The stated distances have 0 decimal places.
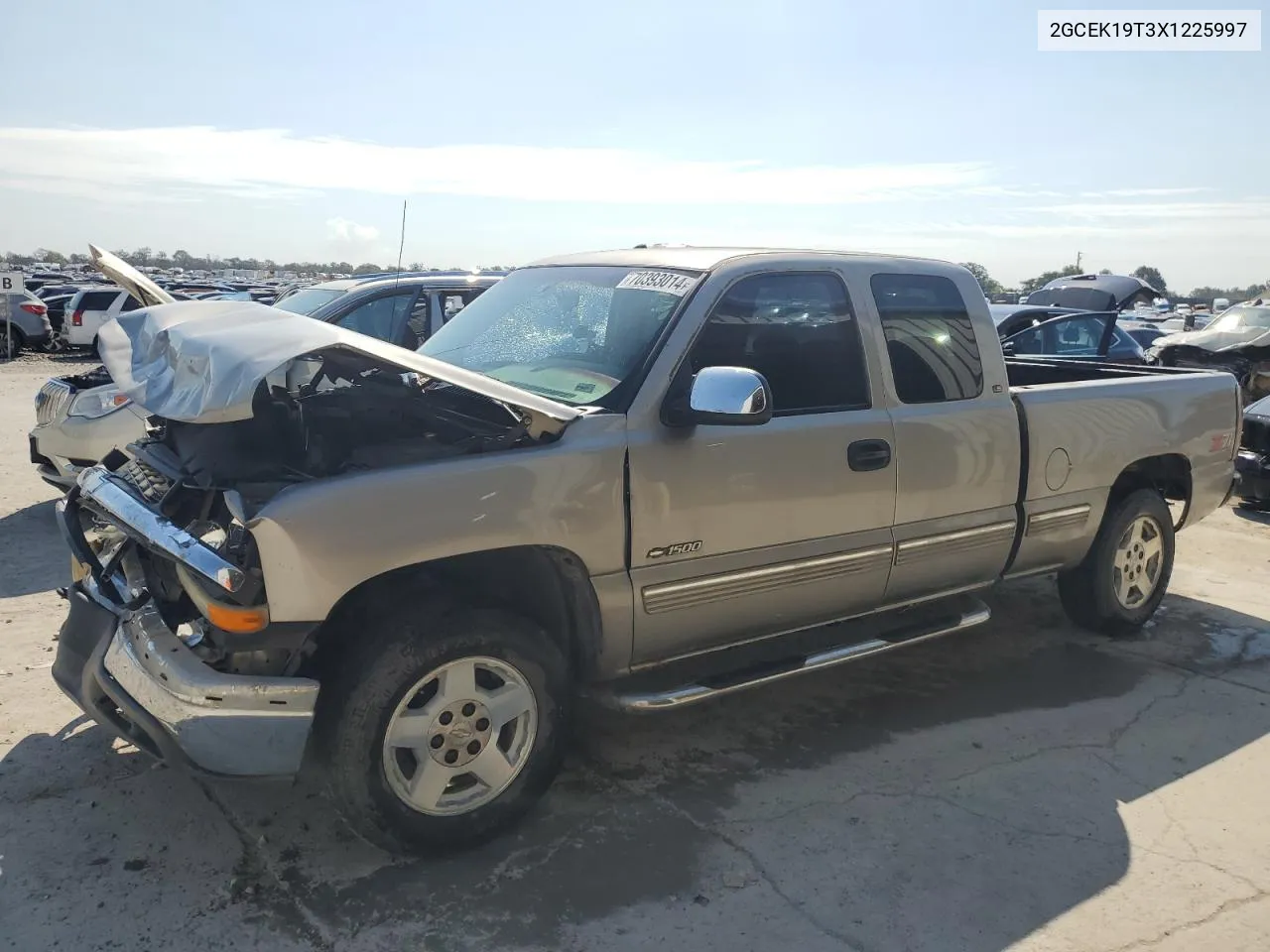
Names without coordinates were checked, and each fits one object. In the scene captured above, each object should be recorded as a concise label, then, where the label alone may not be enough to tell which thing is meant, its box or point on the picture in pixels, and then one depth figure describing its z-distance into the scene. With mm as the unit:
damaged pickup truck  2916
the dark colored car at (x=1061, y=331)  10594
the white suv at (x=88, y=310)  21578
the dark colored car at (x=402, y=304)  7891
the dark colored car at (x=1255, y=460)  8398
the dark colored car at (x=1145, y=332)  22847
